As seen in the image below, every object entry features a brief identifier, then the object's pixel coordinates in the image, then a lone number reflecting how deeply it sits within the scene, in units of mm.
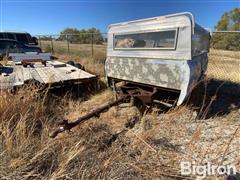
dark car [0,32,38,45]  8941
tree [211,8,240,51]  7719
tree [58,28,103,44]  11163
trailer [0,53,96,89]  3569
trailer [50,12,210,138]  2521
